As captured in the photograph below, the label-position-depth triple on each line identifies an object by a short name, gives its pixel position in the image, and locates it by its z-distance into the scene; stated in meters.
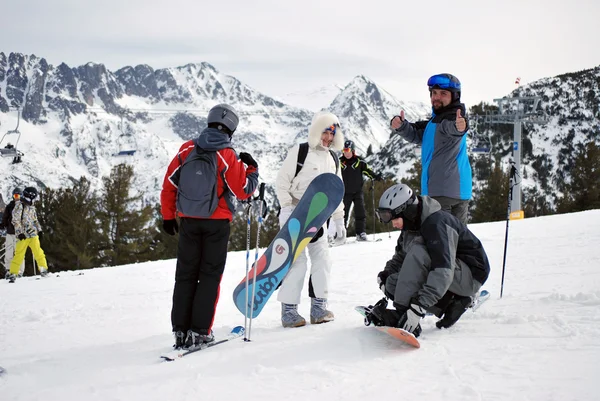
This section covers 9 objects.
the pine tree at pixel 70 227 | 27.73
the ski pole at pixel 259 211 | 3.88
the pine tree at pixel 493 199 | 31.04
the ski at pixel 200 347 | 3.56
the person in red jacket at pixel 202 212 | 3.71
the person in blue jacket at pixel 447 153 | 4.11
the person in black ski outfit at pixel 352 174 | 10.68
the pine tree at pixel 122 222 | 29.59
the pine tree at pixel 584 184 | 31.81
